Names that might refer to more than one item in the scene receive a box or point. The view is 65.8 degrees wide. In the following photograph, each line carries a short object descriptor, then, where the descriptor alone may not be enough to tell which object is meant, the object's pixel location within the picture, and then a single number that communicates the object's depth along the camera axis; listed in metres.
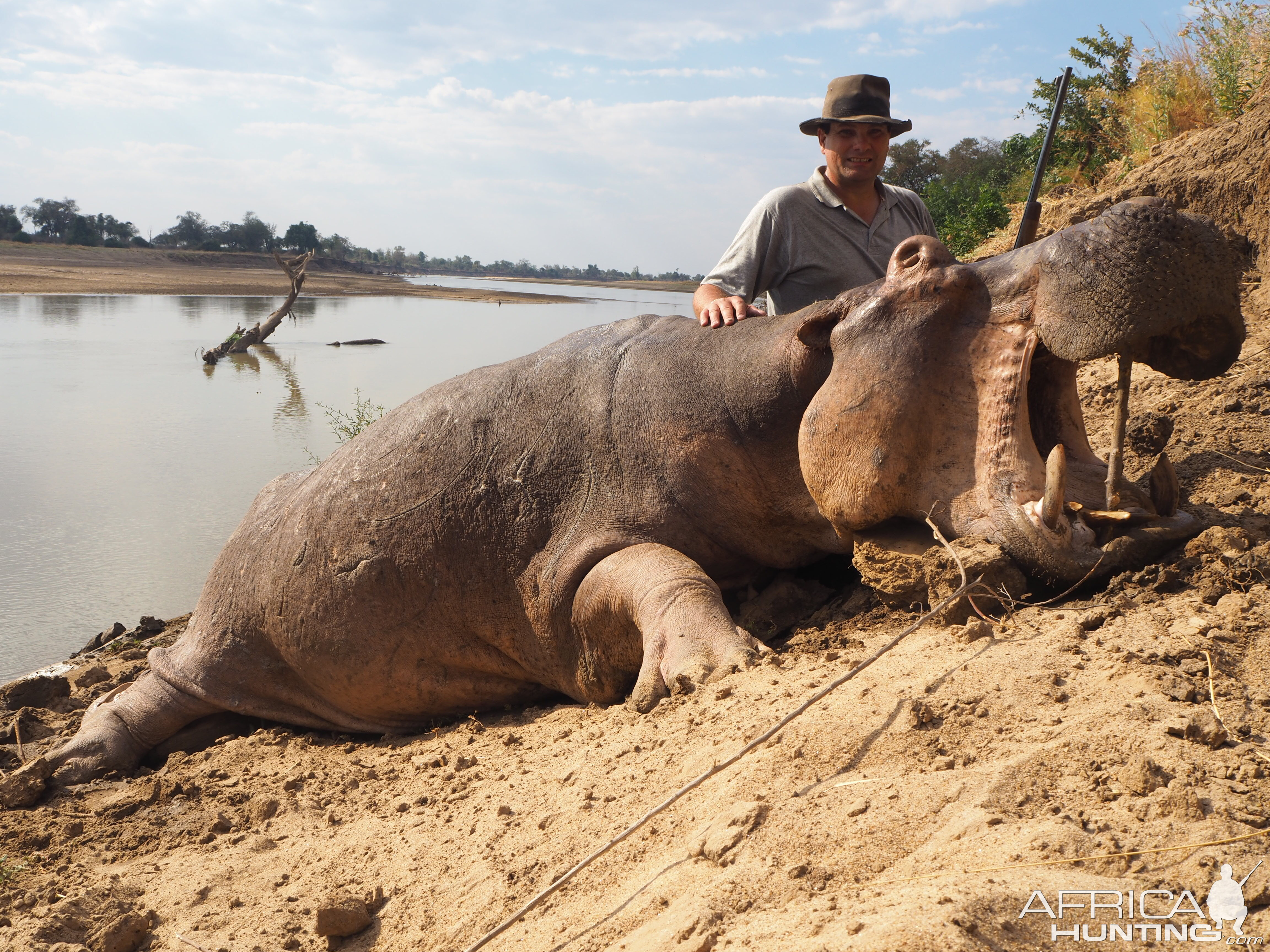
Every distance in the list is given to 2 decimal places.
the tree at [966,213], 12.96
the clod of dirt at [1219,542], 2.64
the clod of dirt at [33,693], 5.21
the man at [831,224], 4.78
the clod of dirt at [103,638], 6.51
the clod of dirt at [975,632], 2.57
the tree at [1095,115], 10.63
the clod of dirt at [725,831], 1.96
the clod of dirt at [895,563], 2.97
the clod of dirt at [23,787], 3.99
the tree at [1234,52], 7.80
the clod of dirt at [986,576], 2.72
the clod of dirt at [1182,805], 1.69
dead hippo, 2.75
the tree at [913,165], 32.47
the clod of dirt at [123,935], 2.65
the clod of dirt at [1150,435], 3.70
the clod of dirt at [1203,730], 1.87
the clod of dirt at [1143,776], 1.77
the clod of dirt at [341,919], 2.40
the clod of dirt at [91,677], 5.55
